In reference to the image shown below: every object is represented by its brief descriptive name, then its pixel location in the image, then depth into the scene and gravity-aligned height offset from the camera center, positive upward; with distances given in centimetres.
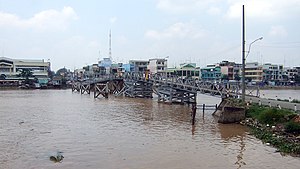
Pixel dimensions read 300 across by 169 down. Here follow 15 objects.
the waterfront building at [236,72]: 7920 +332
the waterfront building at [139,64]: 7857 +568
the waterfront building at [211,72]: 8146 +324
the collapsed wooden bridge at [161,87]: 2644 -83
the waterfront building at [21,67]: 8359 +504
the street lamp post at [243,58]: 2160 +213
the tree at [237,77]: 7776 +154
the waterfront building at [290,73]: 8807 +331
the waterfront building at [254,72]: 8398 +341
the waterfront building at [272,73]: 8576 +322
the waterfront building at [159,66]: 7220 +463
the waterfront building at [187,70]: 7781 +369
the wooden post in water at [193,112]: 1955 -247
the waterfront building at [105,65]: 8474 +600
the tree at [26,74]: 7815 +221
